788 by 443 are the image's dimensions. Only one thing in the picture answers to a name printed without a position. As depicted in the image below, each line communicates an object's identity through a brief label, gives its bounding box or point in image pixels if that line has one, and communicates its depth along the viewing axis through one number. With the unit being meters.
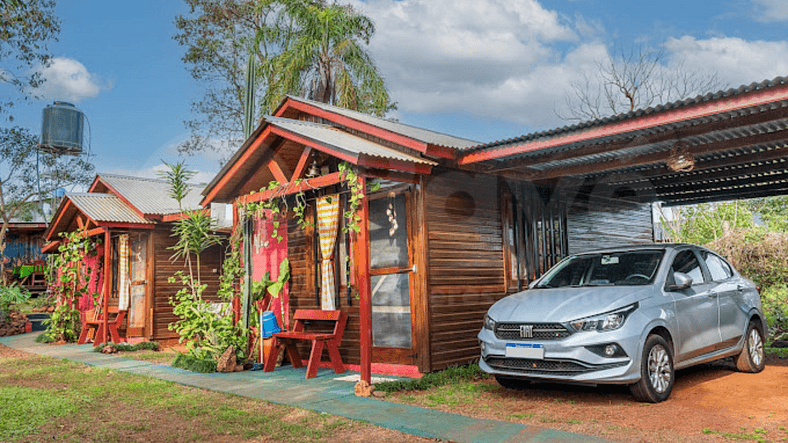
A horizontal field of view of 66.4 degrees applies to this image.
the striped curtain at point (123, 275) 14.79
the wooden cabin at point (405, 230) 8.25
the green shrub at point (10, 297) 17.53
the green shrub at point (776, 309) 10.45
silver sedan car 5.83
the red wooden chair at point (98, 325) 13.98
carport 6.24
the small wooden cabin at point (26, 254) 30.17
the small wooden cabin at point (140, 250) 14.42
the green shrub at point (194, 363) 9.66
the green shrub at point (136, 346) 13.30
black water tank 30.48
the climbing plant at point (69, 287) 15.64
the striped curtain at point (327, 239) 9.32
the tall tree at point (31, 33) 15.96
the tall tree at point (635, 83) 23.89
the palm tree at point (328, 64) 20.56
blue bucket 9.84
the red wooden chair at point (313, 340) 8.60
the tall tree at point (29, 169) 26.72
